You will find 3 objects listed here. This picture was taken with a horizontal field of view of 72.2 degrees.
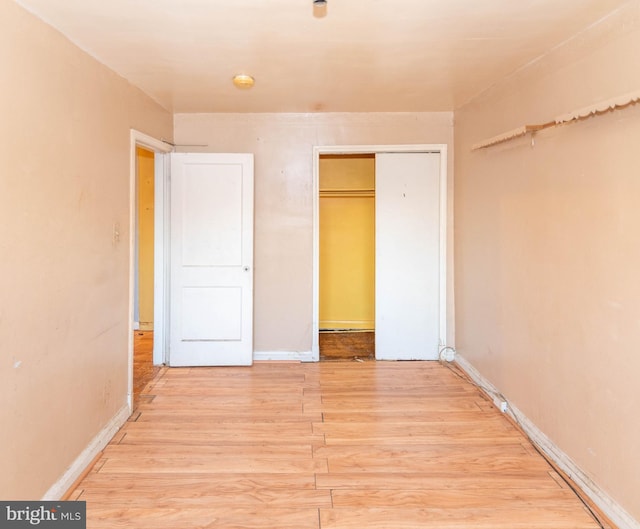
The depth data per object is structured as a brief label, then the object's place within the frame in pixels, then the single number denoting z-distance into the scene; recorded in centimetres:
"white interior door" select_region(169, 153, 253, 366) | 391
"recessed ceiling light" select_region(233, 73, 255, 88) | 293
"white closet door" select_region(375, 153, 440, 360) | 412
